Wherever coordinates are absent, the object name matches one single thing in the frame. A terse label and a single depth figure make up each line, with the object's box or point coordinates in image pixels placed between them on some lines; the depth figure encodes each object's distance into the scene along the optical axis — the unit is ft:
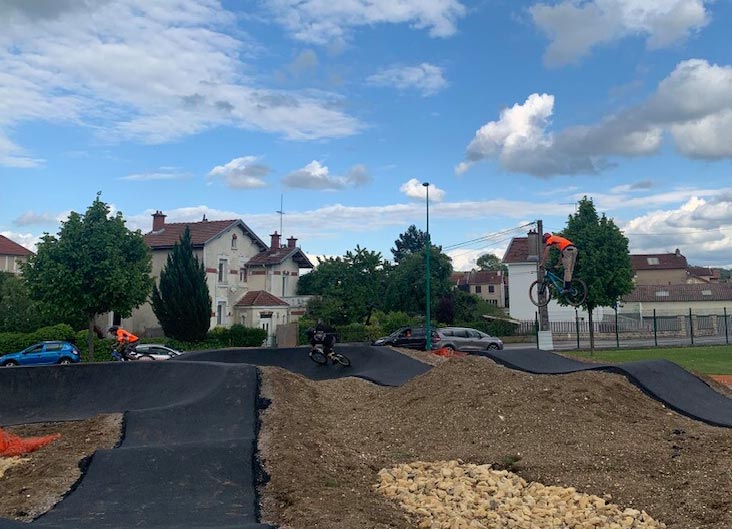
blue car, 80.43
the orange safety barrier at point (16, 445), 30.19
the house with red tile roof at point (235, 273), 132.46
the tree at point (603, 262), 90.68
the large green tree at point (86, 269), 79.92
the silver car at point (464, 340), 87.71
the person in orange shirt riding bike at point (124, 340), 60.14
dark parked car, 98.17
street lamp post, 91.34
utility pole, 55.60
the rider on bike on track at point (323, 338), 56.08
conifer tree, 112.16
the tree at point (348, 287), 142.20
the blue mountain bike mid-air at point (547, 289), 49.13
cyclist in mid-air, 45.78
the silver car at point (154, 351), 80.27
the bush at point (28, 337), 90.33
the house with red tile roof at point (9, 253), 192.13
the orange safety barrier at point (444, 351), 72.64
